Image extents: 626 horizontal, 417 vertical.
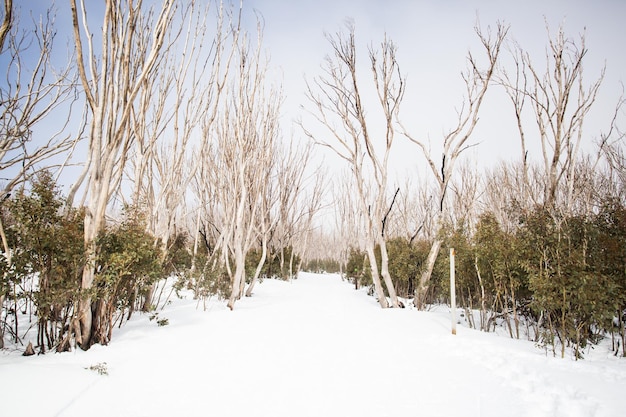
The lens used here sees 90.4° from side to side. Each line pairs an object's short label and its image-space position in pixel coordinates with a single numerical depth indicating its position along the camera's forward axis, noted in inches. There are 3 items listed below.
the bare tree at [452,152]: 273.9
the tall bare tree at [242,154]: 277.1
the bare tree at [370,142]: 297.7
